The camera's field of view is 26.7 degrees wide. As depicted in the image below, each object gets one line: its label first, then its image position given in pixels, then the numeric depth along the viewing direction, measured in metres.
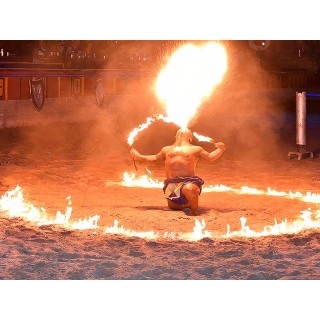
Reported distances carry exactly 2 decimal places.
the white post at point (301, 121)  12.93
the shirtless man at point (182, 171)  8.09
